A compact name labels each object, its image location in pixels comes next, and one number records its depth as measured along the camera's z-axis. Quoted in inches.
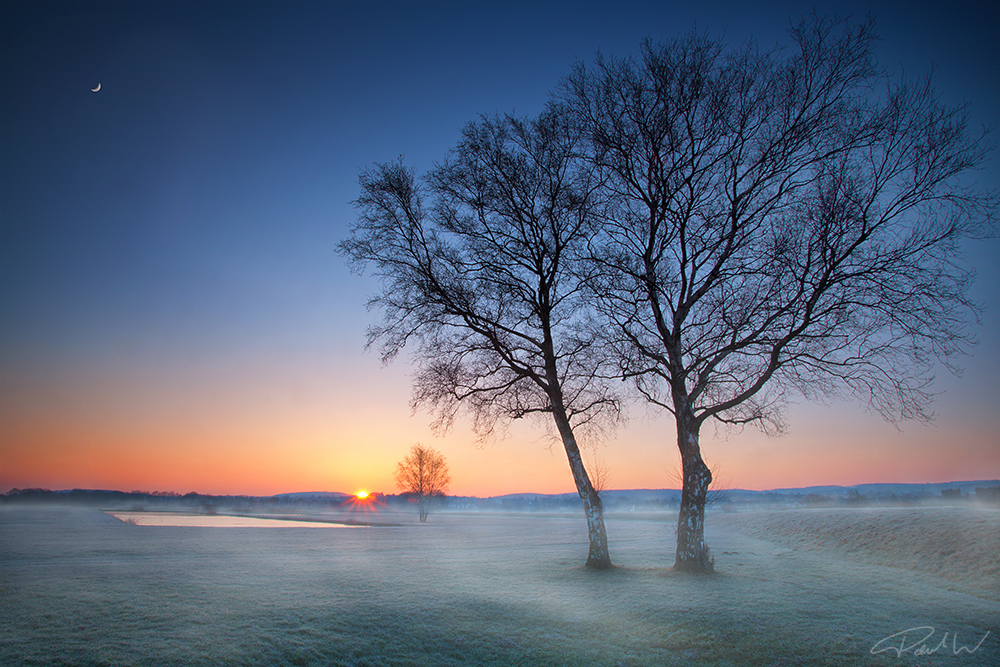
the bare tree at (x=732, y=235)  519.2
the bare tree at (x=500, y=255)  660.1
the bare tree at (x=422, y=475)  2736.2
